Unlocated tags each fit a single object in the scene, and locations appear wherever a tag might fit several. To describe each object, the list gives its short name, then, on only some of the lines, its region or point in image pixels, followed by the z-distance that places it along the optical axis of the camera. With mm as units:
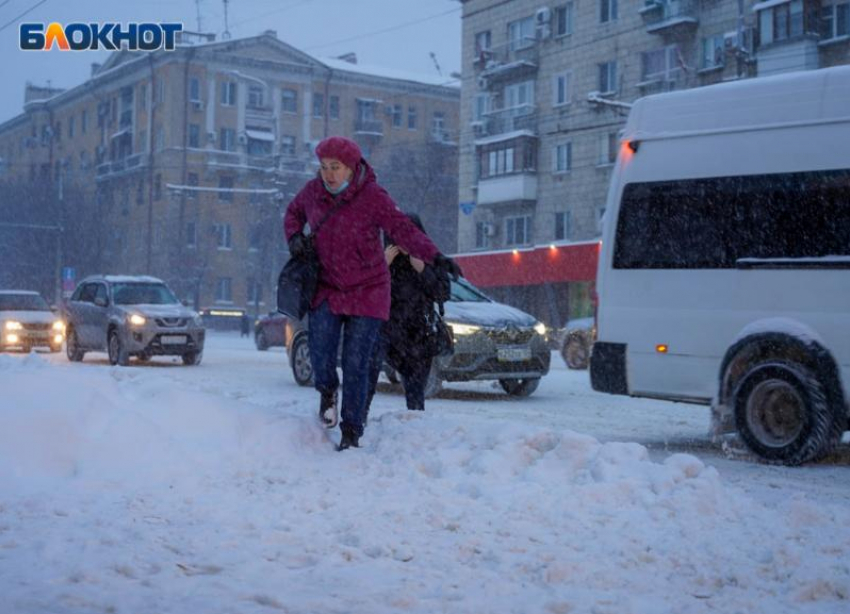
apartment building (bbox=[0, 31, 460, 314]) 65562
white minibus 8023
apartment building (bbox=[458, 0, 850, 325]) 34906
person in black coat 7625
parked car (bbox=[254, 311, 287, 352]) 31234
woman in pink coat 6410
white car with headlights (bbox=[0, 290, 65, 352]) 24797
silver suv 20031
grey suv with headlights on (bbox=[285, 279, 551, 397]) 13250
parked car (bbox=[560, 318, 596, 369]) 22797
